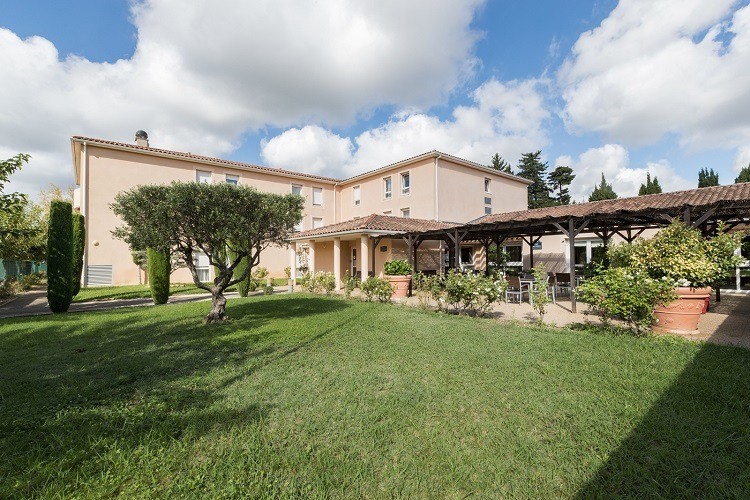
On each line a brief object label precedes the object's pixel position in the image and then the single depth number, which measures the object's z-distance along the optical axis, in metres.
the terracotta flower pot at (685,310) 6.42
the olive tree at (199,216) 7.43
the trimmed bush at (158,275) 13.06
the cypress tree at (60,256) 11.19
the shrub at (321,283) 15.14
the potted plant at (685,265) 6.47
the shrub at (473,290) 8.60
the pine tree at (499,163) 48.91
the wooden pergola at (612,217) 8.18
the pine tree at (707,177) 36.59
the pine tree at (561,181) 47.47
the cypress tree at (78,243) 13.84
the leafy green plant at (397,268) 14.17
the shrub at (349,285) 13.56
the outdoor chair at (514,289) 12.01
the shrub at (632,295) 6.29
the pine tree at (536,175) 48.47
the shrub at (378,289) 11.82
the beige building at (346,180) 18.14
